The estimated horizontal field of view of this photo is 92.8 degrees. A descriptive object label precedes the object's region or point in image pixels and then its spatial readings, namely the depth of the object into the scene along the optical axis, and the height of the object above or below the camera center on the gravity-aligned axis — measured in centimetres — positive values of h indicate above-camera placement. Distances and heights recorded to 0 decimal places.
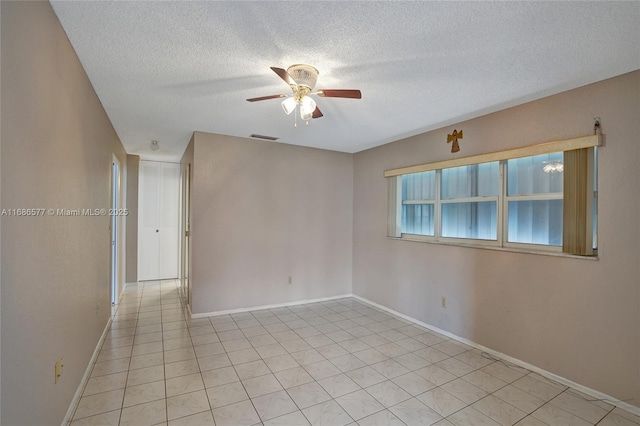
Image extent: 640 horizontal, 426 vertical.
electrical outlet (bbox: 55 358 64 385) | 178 -96
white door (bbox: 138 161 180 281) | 598 -23
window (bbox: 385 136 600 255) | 250 +13
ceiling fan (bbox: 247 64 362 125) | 215 +89
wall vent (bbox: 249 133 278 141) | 421 +103
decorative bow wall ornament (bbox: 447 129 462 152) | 349 +85
